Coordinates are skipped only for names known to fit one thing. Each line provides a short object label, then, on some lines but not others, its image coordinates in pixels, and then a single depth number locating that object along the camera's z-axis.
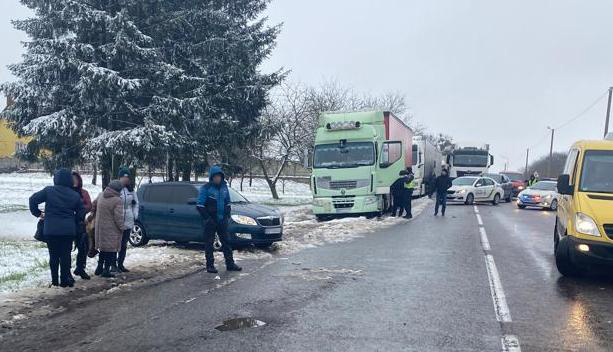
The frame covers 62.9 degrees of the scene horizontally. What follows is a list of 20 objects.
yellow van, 7.35
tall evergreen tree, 19.38
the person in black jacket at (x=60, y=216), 7.08
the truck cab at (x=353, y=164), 17.53
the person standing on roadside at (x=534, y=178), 35.31
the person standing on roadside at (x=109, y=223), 7.96
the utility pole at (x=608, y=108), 37.66
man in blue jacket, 8.74
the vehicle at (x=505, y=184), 30.34
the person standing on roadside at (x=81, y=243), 7.91
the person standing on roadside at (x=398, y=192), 18.39
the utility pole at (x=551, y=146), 63.09
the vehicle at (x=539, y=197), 24.92
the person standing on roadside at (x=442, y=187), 19.28
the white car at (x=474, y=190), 26.67
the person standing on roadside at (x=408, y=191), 18.25
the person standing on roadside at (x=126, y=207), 8.60
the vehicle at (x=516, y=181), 36.19
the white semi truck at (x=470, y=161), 35.06
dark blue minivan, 10.88
